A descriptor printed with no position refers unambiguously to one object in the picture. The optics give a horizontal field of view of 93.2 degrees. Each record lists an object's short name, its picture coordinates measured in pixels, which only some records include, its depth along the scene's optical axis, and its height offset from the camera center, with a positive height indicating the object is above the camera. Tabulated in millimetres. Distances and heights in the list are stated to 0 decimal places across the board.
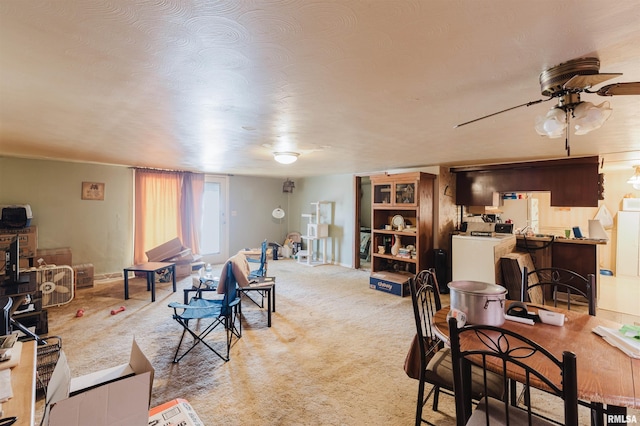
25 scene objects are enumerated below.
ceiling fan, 1438 +589
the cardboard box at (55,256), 4501 -622
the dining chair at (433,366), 1617 -901
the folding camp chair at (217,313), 2779 -933
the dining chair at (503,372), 999 -642
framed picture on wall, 5188 +413
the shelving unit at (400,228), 4895 -256
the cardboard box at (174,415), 1148 -787
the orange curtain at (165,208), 5703 +116
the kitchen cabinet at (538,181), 4340 +519
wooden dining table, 1082 -638
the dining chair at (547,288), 4249 -1114
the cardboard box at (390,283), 4691 -1115
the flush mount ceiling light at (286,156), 3912 +750
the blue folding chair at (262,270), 4114 -791
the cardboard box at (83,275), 4816 -980
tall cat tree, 6969 -499
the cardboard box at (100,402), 888 -599
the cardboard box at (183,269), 5582 -1035
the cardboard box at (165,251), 5457 -675
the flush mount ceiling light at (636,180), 5389 +598
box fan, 3992 -933
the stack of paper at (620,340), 1356 -615
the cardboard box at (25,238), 4121 -332
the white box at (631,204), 5969 +174
